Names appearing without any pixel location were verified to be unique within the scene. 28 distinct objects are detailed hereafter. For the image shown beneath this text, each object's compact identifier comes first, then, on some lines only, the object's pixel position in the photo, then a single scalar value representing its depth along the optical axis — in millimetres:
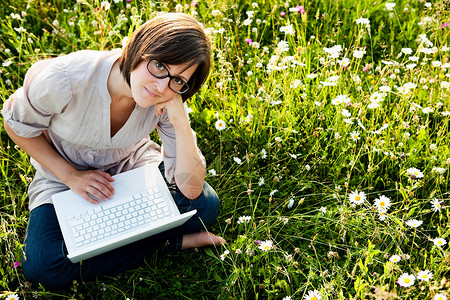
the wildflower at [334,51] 2623
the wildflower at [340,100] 2545
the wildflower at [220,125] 2596
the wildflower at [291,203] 2399
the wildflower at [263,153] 2539
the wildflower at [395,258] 1949
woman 1844
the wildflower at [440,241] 2096
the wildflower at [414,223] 2125
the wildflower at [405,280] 1911
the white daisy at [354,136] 2531
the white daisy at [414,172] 2346
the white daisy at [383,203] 2143
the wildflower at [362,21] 2752
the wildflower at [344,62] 2718
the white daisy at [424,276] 1916
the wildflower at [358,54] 2655
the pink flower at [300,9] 3066
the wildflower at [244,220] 2179
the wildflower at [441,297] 1795
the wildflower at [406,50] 2861
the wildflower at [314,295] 1891
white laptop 1987
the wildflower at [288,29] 2807
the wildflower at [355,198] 2213
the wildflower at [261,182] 2496
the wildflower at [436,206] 2201
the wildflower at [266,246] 2070
